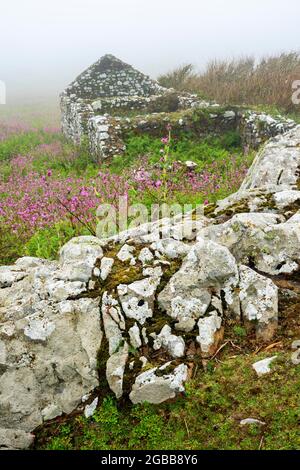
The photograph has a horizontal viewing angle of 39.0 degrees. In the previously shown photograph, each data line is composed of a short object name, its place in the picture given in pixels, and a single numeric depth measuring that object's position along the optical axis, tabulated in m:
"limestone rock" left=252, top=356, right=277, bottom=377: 3.42
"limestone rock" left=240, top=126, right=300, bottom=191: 6.12
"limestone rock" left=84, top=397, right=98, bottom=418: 3.46
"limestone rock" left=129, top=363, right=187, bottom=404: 3.38
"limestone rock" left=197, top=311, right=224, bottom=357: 3.64
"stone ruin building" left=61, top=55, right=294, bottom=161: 15.10
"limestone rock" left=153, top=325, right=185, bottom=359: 3.60
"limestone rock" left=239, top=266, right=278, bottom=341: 3.80
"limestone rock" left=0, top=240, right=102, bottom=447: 3.53
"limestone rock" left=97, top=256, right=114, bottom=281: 4.14
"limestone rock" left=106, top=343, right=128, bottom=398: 3.49
